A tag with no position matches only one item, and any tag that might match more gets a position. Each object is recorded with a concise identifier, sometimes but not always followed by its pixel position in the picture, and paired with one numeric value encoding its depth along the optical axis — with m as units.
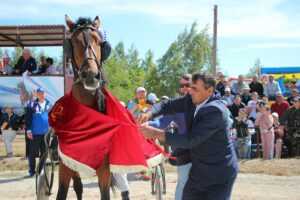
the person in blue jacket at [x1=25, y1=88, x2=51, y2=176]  12.51
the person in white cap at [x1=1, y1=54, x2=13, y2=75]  16.53
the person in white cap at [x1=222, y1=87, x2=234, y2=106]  14.80
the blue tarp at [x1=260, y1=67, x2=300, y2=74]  18.97
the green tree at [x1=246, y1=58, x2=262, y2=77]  66.94
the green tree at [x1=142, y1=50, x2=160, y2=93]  47.69
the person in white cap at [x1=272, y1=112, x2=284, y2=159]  14.10
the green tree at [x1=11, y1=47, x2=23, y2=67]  46.11
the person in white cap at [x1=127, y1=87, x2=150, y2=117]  9.37
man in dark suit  4.70
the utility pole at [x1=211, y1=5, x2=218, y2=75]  30.31
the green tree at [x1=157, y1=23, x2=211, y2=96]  46.84
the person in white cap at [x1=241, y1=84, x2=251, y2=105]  15.42
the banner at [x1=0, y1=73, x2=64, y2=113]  15.39
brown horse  5.59
